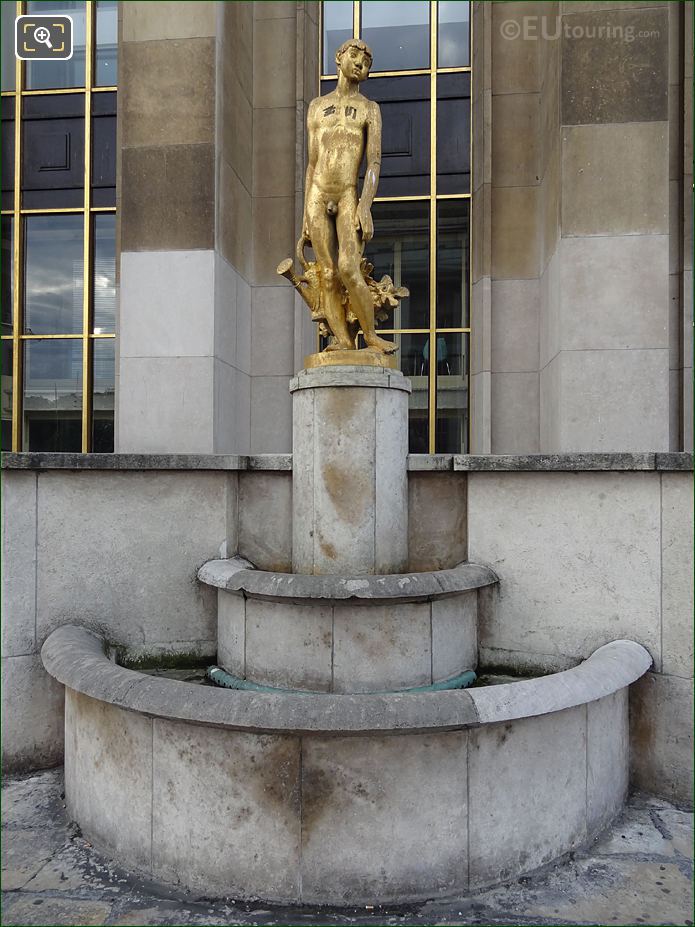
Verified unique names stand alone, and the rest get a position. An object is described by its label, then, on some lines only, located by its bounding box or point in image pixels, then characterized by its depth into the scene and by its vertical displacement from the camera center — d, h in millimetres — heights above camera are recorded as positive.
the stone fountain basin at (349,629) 3941 -1106
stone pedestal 4559 -78
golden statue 4836 +2109
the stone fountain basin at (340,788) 3055 -1700
